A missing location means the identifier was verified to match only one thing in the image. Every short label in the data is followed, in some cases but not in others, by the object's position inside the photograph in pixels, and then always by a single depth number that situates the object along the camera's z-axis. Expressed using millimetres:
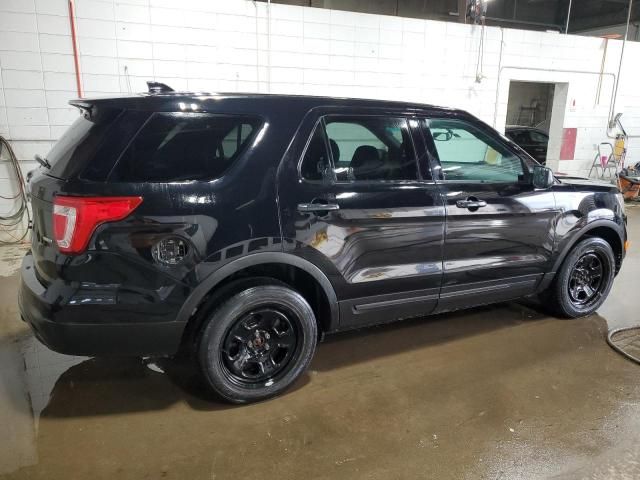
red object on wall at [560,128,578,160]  9375
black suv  2398
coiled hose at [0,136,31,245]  5979
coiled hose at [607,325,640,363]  3416
